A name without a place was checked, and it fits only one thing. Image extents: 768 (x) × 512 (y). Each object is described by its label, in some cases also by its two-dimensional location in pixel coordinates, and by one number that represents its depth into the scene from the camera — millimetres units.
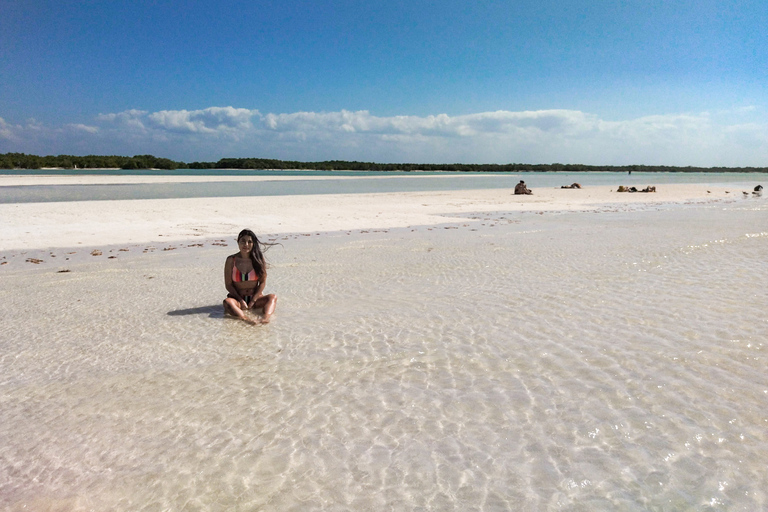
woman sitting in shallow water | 7035
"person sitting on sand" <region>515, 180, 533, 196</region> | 35075
